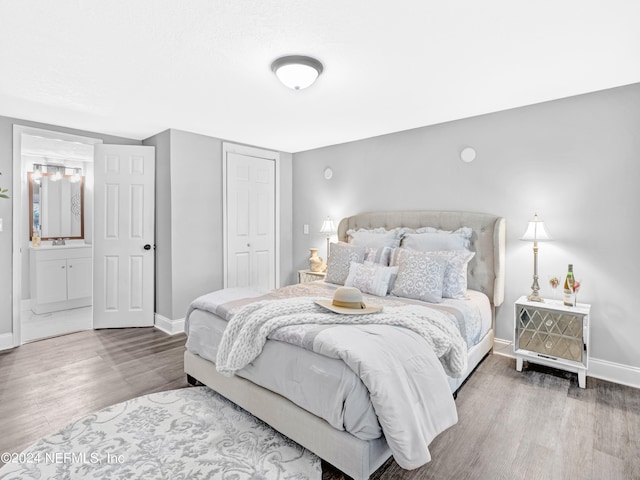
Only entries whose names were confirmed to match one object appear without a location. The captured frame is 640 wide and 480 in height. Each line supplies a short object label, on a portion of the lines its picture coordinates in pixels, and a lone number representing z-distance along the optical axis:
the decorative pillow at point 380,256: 3.46
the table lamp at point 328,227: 4.60
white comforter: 1.54
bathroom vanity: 4.73
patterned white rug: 1.75
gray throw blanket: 1.99
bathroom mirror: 5.06
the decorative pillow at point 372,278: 3.04
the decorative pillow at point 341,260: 3.50
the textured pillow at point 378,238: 3.67
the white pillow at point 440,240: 3.27
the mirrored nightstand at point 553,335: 2.65
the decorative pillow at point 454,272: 2.97
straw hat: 2.19
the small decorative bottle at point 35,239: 4.90
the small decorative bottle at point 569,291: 2.76
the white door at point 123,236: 4.02
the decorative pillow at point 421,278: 2.85
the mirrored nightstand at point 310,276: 4.36
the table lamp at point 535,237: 2.90
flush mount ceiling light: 2.24
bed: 1.62
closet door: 4.52
